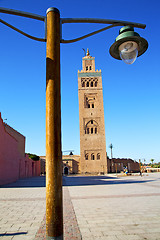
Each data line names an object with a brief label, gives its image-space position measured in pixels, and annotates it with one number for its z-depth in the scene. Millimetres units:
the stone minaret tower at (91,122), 39938
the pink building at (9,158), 14906
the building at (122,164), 45188
